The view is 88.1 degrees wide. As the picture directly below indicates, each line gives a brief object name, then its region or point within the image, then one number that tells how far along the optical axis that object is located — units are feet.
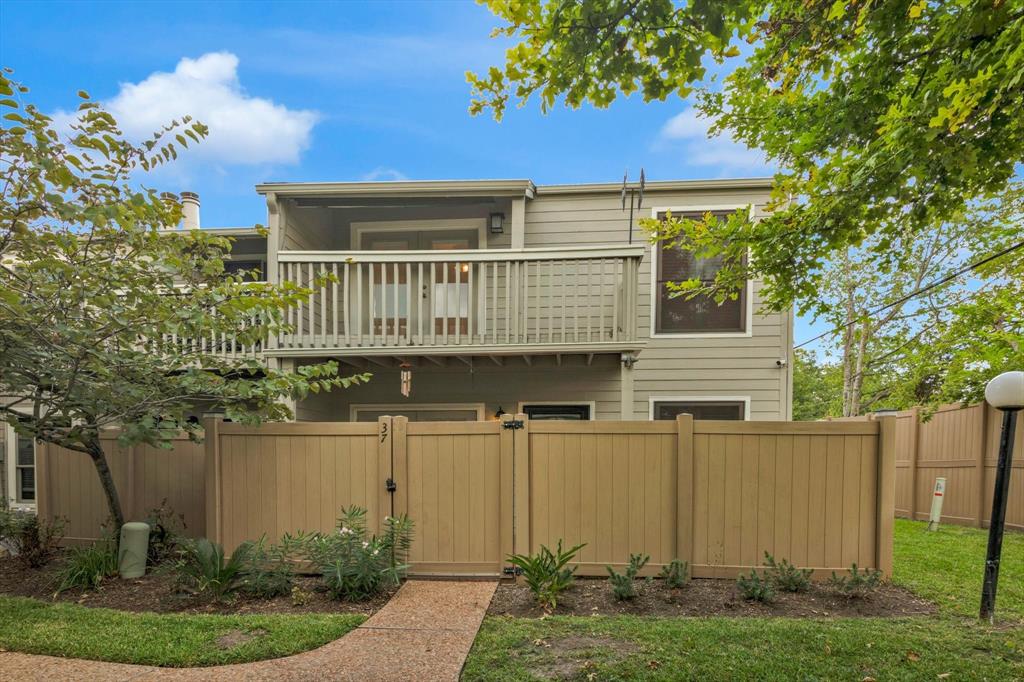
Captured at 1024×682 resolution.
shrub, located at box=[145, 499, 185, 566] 17.77
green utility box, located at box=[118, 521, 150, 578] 16.51
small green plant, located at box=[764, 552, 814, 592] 14.61
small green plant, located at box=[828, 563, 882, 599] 13.89
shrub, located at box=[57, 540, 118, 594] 15.71
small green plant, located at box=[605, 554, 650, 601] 13.87
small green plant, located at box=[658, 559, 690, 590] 14.67
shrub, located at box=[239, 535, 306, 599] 14.88
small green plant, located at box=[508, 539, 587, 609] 13.83
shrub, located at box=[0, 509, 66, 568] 17.92
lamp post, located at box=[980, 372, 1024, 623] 12.75
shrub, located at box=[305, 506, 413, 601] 14.56
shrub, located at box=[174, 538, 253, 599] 14.60
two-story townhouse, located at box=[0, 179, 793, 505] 21.06
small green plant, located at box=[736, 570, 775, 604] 13.83
